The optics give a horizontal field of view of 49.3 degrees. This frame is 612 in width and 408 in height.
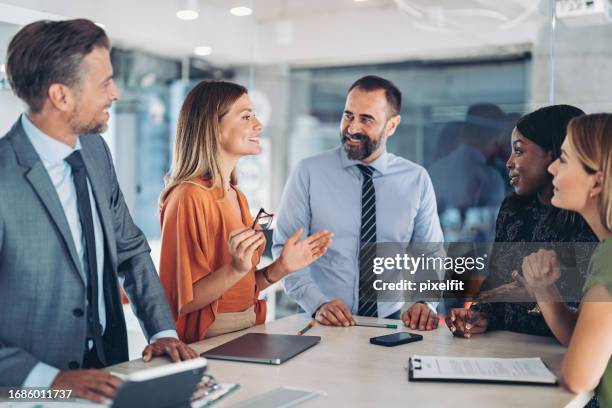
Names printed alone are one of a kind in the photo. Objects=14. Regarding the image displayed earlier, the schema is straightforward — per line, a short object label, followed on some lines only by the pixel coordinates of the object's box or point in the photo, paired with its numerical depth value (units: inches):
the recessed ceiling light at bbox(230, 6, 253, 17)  203.7
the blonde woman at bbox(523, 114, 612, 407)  66.6
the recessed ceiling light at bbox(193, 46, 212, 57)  230.2
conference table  63.8
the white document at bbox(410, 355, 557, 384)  68.8
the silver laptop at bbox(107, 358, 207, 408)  50.1
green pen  96.6
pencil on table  91.9
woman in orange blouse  90.1
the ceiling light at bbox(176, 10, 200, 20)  202.4
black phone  85.5
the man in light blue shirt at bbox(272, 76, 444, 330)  118.3
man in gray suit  66.3
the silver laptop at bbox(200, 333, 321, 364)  76.2
